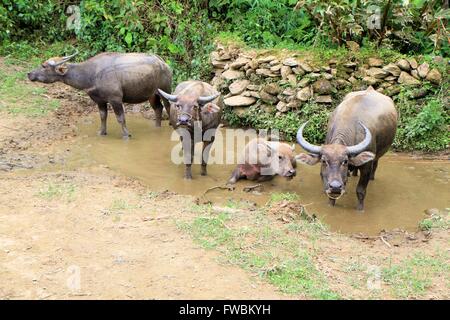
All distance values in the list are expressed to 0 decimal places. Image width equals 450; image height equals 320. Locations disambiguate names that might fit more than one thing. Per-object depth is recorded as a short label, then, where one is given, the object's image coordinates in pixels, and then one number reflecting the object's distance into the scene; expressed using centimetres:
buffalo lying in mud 807
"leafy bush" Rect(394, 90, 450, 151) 928
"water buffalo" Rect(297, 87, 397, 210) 684
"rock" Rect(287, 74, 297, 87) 1004
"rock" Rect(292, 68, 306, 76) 1003
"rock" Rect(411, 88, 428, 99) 963
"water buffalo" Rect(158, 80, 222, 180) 776
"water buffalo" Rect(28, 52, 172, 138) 948
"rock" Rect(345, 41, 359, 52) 1019
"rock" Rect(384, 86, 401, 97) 975
